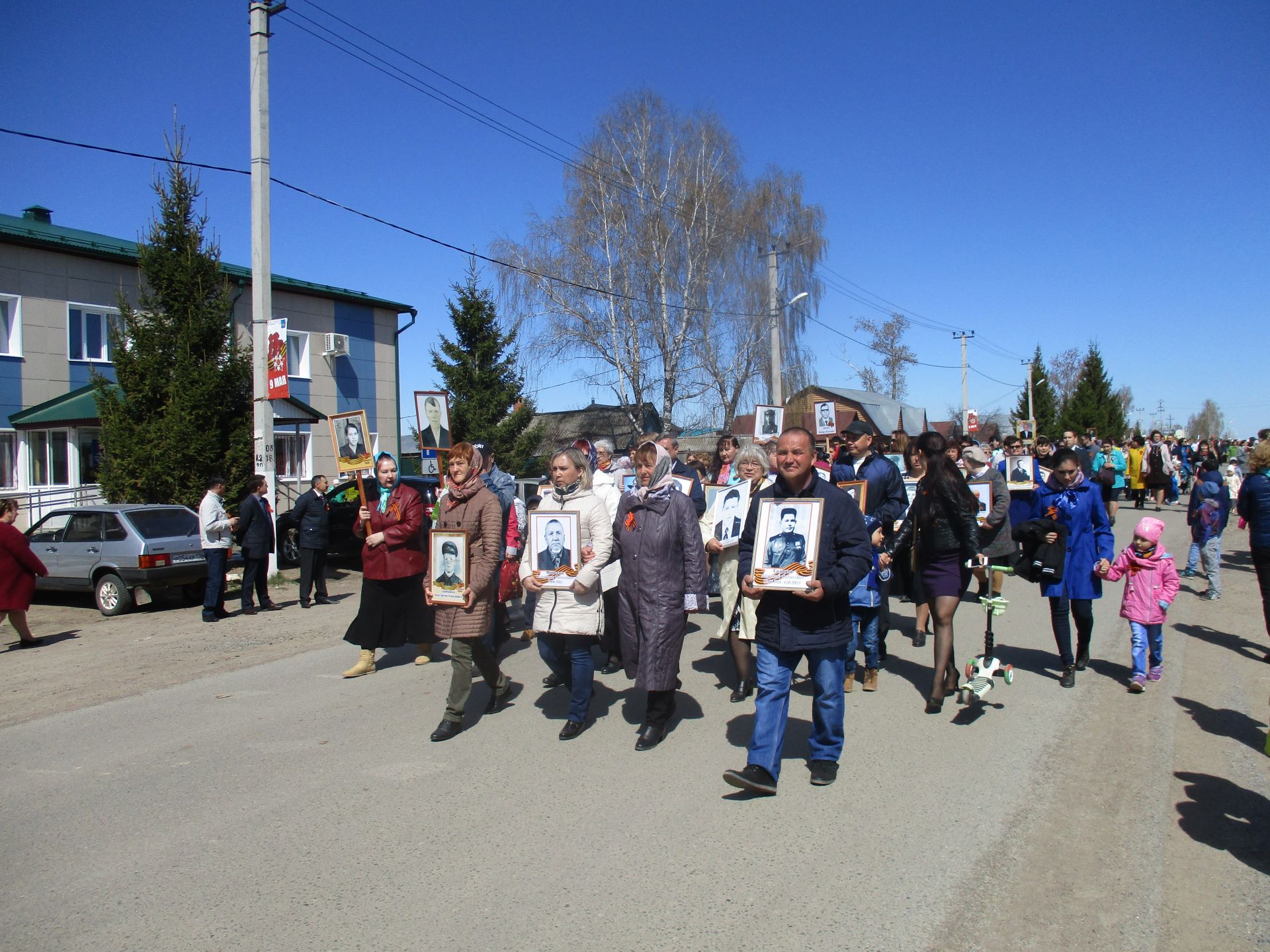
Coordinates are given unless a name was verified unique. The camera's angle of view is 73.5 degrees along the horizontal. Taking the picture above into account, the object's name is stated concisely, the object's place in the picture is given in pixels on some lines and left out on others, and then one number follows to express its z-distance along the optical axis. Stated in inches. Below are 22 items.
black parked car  594.5
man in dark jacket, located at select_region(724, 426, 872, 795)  179.6
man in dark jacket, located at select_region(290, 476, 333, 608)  441.1
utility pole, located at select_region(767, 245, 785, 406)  1034.1
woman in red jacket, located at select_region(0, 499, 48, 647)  357.7
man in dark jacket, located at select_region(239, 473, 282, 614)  439.5
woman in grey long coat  215.6
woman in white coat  223.5
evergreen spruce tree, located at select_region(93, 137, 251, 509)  601.0
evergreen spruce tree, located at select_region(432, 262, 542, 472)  999.0
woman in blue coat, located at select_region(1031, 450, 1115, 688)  272.1
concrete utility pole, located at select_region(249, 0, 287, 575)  522.6
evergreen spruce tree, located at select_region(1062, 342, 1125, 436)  2165.4
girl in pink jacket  261.4
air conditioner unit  981.8
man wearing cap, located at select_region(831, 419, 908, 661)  276.5
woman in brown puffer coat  226.8
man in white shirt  422.3
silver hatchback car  452.1
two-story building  748.6
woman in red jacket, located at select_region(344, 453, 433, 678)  288.8
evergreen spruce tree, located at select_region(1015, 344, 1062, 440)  2365.9
